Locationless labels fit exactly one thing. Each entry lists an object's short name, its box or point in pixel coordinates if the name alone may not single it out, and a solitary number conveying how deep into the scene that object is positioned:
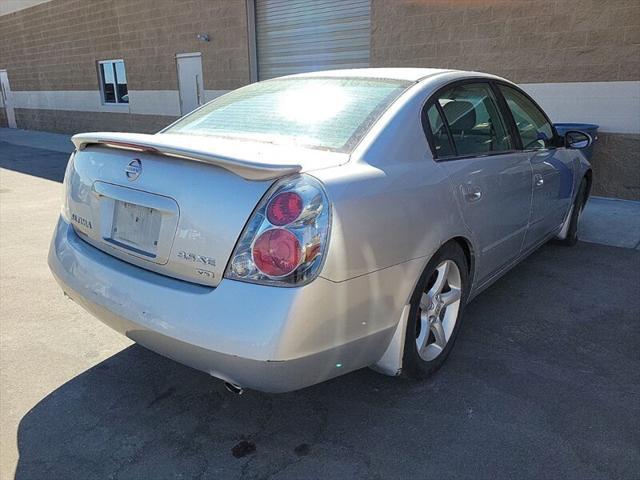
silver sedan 1.94
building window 15.62
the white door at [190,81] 12.90
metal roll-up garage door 9.52
